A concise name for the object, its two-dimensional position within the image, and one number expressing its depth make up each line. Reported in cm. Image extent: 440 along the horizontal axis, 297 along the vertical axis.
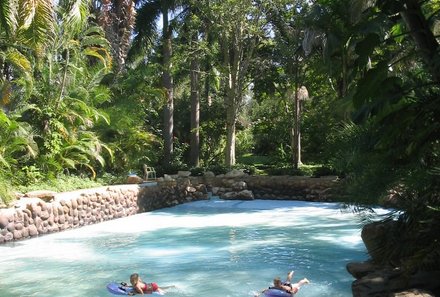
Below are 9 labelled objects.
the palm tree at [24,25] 906
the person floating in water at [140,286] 695
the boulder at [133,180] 1706
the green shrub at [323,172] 1872
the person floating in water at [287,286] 664
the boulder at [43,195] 1196
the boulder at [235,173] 1975
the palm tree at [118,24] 2053
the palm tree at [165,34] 2237
